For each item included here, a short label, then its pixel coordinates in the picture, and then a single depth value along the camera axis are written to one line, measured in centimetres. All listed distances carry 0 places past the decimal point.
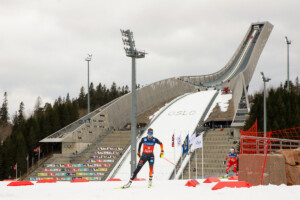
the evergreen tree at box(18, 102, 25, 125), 14250
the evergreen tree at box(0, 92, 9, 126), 14025
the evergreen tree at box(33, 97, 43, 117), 17122
